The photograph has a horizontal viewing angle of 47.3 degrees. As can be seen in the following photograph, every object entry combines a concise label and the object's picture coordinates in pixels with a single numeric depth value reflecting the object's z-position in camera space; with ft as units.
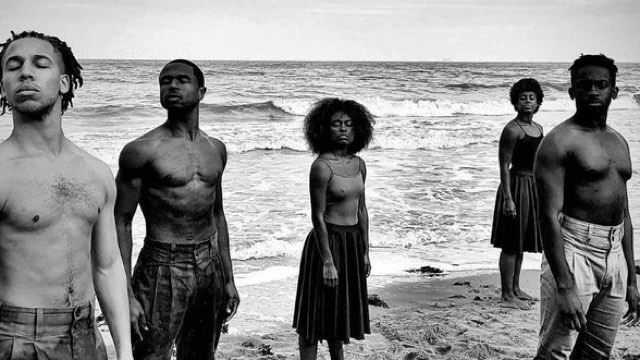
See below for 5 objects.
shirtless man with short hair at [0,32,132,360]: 7.70
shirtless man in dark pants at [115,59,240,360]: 11.60
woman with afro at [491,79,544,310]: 20.88
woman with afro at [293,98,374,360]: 14.80
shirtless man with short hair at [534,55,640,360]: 11.66
